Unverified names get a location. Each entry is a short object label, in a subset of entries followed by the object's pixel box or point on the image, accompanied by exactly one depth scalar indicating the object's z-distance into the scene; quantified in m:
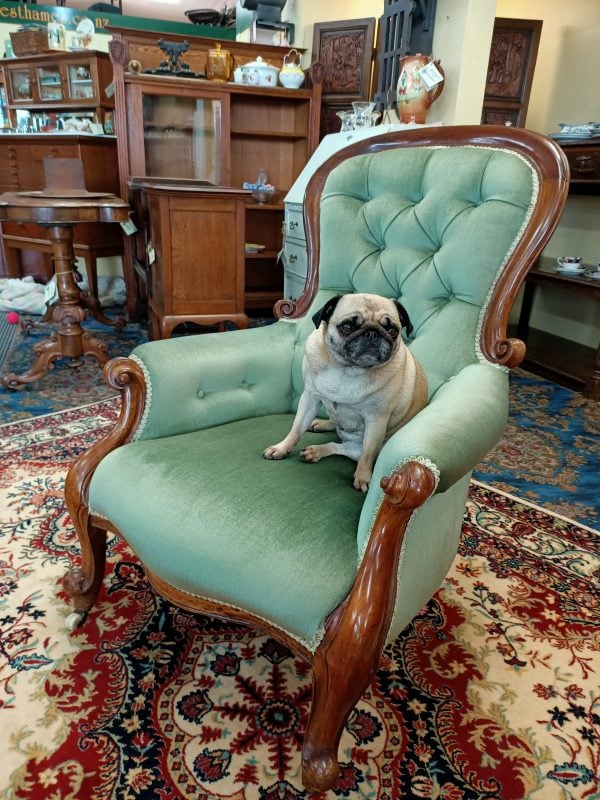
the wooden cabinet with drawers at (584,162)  3.10
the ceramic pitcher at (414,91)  3.03
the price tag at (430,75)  2.95
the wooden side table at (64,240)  2.70
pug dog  1.20
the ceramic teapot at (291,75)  4.20
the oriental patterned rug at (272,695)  1.09
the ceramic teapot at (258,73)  4.12
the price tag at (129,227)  3.72
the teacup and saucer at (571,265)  3.37
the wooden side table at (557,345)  3.16
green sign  6.73
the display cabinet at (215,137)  3.92
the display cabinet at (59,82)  5.27
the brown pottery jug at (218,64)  4.07
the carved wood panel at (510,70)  4.30
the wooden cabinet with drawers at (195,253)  3.09
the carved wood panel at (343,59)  4.05
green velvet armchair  0.94
